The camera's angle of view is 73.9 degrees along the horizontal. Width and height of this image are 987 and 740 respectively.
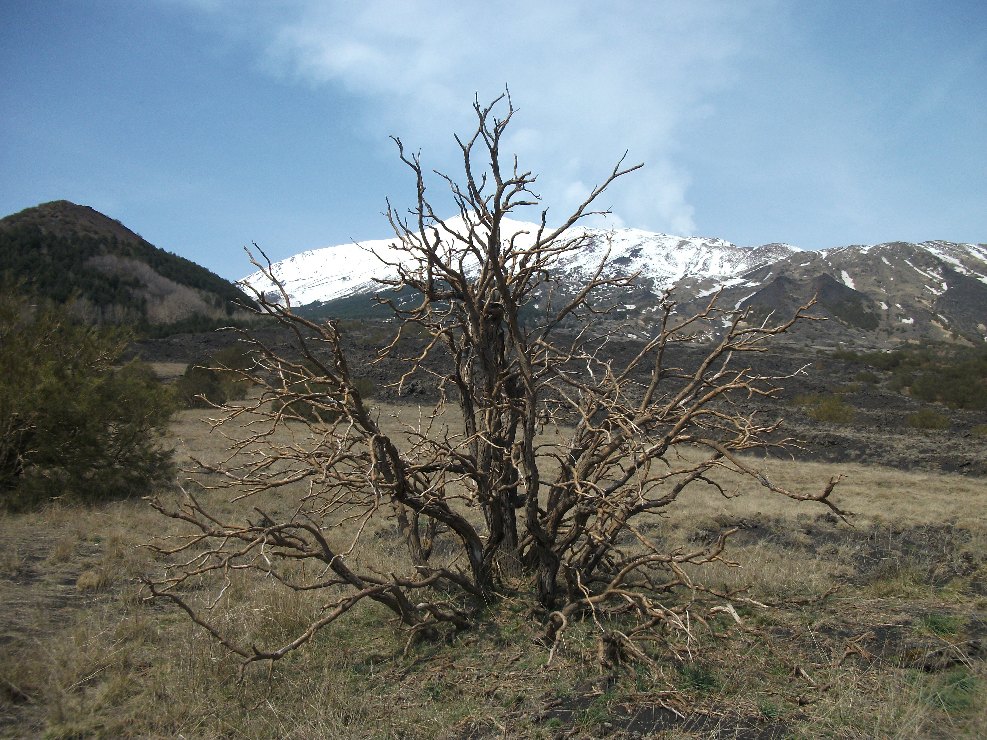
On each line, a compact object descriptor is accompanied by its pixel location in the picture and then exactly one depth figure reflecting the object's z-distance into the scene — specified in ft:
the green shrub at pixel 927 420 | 69.86
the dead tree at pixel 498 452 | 11.66
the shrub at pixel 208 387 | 61.05
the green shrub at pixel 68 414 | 26.76
